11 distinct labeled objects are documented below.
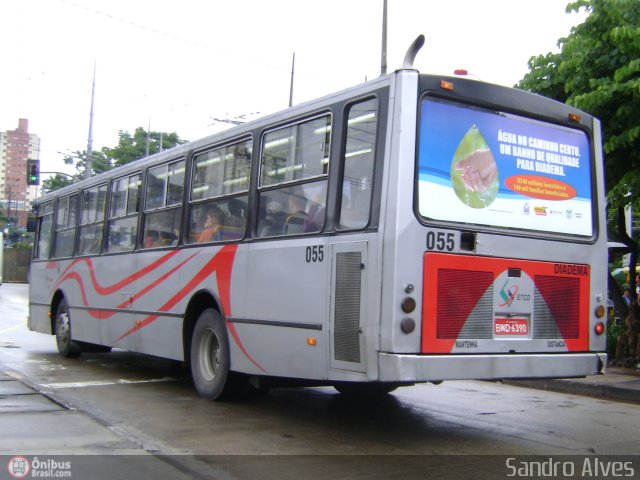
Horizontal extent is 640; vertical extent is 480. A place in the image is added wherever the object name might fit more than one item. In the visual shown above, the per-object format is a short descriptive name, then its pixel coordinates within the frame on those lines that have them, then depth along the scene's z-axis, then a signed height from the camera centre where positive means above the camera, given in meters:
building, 113.88 +23.05
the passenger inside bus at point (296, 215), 7.48 +0.95
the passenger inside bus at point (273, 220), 7.83 +0.94
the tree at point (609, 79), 10.92 +3.93
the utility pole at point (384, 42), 18.39 +6.71
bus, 6.45 +0.70
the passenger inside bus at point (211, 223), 9.00 +1.00
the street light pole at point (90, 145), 35.28 +7.31
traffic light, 31.00 +5.10
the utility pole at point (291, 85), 29.17 +8.80
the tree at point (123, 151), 49.72 +9.99
